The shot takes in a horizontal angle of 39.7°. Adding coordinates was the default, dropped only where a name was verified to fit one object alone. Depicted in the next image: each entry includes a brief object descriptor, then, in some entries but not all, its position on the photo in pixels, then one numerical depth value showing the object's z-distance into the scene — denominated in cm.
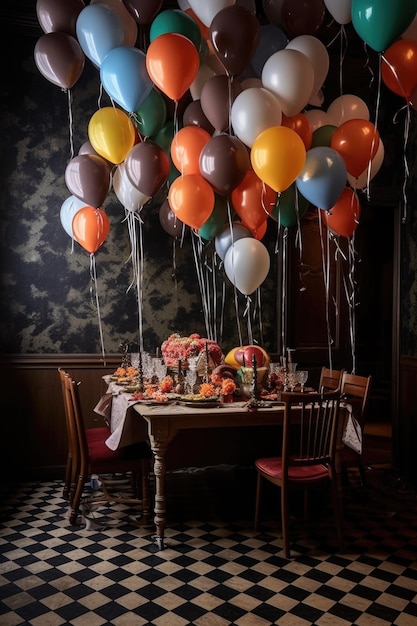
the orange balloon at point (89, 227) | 374
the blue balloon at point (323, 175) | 304
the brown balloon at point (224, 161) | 306
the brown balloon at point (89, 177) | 335
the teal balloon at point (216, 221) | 362
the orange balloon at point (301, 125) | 323
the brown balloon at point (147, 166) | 323
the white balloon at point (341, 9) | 309
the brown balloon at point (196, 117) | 357
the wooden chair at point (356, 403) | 355
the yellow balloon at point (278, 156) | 289
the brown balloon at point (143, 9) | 322
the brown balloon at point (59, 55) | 313
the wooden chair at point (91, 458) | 333
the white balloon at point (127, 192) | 367
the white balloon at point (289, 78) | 303
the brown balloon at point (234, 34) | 290
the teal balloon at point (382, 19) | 256
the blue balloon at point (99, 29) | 314
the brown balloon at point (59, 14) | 320
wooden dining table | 306
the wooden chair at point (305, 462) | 293
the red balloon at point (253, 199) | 341
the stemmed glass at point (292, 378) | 360
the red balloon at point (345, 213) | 345
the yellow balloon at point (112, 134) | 333
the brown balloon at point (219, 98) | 319
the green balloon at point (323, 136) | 338
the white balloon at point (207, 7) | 312
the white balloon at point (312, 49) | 329
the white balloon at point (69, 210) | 396
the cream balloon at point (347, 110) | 360
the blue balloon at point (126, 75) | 310
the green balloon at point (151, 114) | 345
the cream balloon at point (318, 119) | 361
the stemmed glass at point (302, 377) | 356
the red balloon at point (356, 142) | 319
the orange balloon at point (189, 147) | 337
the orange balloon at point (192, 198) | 322
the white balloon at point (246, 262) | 337
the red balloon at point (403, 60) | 288
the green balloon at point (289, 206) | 354
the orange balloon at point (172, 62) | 298
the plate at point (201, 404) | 320
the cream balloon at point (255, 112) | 299
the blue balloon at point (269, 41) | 349
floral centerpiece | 380
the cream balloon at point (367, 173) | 343
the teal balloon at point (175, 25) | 321
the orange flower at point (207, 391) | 336
